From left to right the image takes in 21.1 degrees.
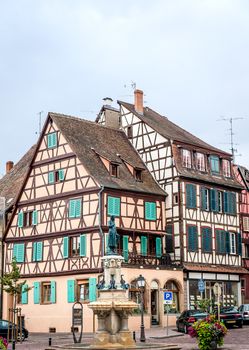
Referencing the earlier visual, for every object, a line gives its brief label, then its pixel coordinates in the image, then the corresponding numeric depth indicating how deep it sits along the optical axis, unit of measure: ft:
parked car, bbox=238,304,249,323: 135.23
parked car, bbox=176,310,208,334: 121.21
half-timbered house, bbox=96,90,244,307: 152.35
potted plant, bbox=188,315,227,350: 82.12
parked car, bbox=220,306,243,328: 125.59
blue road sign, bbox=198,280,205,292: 145.60
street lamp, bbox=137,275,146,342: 107.86
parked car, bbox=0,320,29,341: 117.39
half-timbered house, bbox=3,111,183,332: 140.46
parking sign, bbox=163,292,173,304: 112.00
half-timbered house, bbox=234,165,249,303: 171.83
